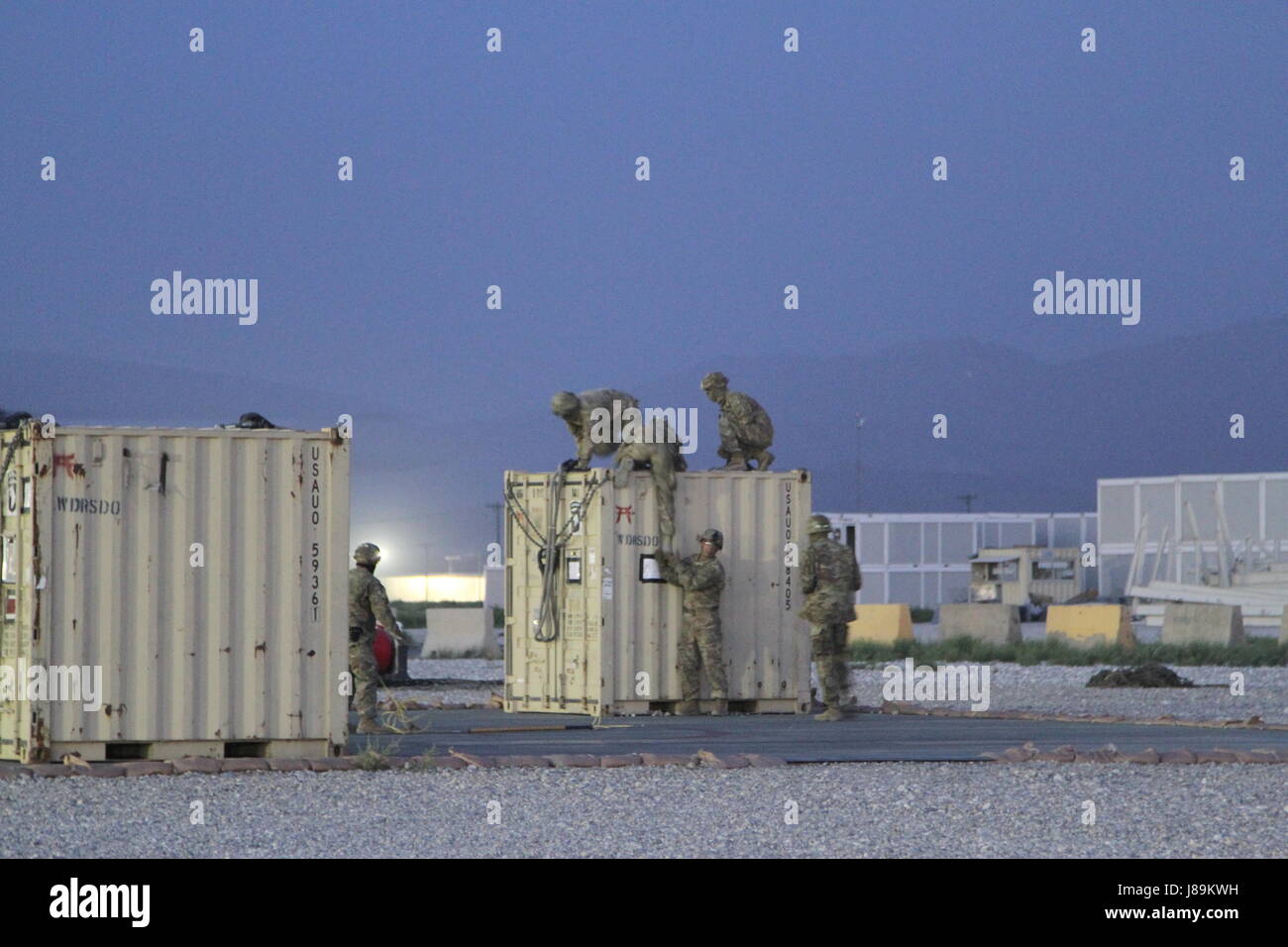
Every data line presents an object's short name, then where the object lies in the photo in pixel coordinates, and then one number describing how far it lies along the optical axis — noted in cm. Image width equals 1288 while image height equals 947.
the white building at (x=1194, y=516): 5228
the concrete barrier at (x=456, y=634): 4022
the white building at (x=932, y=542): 6700
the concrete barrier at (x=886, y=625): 4081
